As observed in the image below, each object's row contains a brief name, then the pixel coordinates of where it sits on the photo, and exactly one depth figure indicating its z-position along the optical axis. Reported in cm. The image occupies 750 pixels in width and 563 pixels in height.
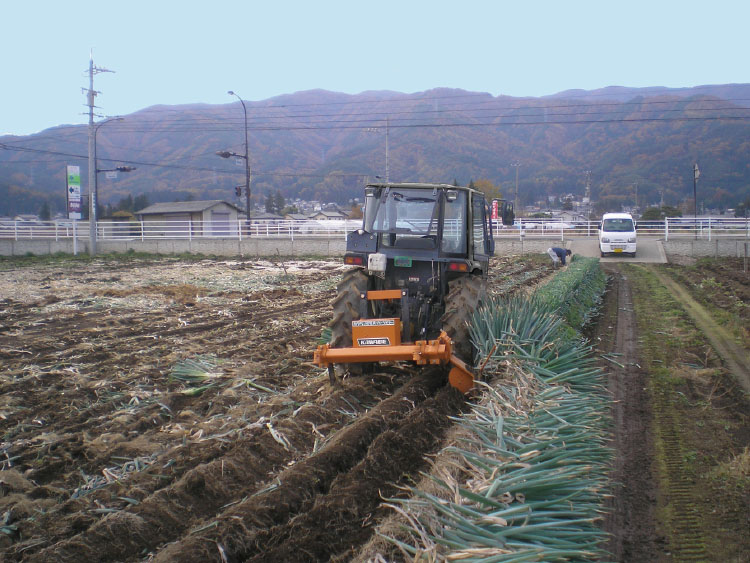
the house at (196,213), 4497
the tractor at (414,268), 747
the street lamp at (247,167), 3769
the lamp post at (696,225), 3288
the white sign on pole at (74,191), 3175
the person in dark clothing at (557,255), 2469
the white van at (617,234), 2930
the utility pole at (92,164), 3209
